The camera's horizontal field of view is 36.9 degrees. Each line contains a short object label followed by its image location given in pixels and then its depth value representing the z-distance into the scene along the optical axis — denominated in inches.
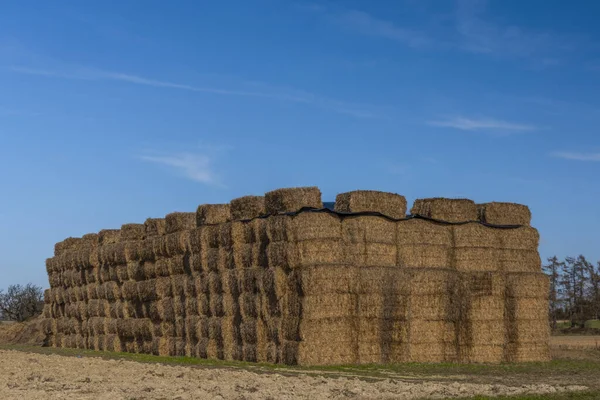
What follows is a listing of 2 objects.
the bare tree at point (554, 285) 2313.2
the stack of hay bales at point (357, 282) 920.9
